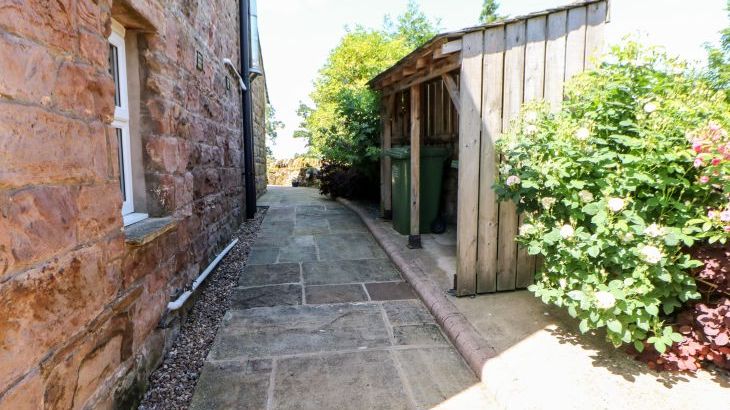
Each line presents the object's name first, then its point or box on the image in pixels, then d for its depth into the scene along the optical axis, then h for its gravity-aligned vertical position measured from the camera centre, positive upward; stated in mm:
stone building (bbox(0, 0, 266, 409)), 1187 -120
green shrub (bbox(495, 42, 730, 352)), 1997 -142
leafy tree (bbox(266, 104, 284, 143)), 29852 +3324
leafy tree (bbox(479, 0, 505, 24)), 29469 +11834
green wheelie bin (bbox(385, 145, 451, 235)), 5203 -233
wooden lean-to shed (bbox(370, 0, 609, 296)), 3043 +580
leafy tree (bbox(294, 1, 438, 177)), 7559 +3797
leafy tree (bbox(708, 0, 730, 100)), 2634 +611
